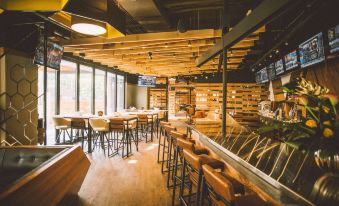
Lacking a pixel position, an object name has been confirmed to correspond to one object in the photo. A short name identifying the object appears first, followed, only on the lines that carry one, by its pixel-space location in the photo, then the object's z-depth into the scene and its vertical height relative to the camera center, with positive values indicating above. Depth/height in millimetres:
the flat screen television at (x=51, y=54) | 4539 +1079
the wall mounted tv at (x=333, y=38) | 3412 +1033
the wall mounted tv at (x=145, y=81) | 11203 +1053
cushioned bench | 1652 -758
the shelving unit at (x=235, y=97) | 10070 +213
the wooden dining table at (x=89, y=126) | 5861 -710
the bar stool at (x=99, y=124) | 5650 -617
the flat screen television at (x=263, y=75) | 7828 +984
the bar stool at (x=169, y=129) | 3966 -559
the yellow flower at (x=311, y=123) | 1308 -134
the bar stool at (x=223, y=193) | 1335 -607
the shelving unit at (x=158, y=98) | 13484 +192
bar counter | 1270 -544
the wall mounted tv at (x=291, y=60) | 5078 +1027
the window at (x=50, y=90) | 6551 +320
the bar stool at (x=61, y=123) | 6035 -632
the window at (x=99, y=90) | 8945 +470
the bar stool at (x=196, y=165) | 2047 -752
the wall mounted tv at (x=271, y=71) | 6934 +1007
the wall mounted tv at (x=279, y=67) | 6039 +1007
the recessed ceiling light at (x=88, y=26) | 2388 +878
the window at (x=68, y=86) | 7052 +516
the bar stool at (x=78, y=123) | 5906 -629
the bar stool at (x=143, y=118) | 7481 -598
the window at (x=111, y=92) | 10228 +445
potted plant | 1231 -162
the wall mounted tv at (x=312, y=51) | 3869 +988
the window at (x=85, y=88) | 7883 +463
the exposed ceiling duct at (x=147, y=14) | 3730 +1702
